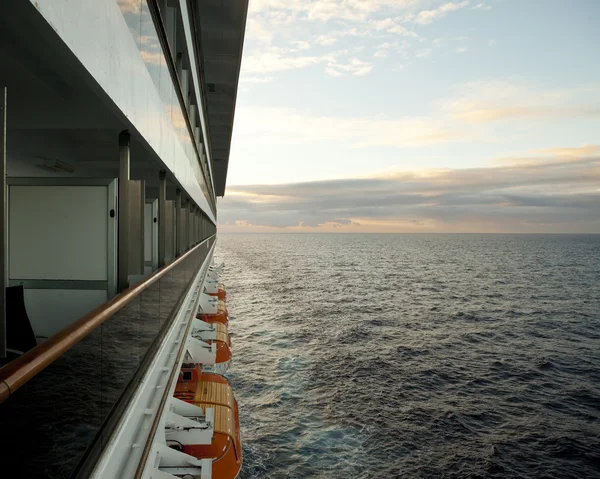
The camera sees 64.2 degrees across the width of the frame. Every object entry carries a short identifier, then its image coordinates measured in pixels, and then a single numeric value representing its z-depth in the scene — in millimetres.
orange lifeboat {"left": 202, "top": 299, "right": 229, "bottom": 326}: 17822
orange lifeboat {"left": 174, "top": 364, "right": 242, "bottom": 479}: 8344
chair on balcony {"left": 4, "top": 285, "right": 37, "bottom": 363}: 5328
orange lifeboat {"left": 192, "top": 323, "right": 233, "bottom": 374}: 13109
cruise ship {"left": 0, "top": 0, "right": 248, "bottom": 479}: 2336
